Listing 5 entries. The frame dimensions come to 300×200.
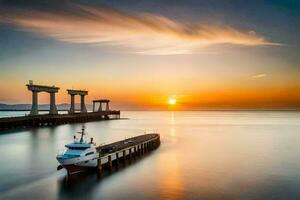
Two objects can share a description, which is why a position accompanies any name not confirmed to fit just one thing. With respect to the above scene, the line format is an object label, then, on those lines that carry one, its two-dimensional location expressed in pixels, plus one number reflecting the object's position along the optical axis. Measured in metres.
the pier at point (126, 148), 44.32
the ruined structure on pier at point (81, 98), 155.12
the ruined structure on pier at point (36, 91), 117.69
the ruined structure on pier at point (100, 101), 192.62
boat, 38.41
